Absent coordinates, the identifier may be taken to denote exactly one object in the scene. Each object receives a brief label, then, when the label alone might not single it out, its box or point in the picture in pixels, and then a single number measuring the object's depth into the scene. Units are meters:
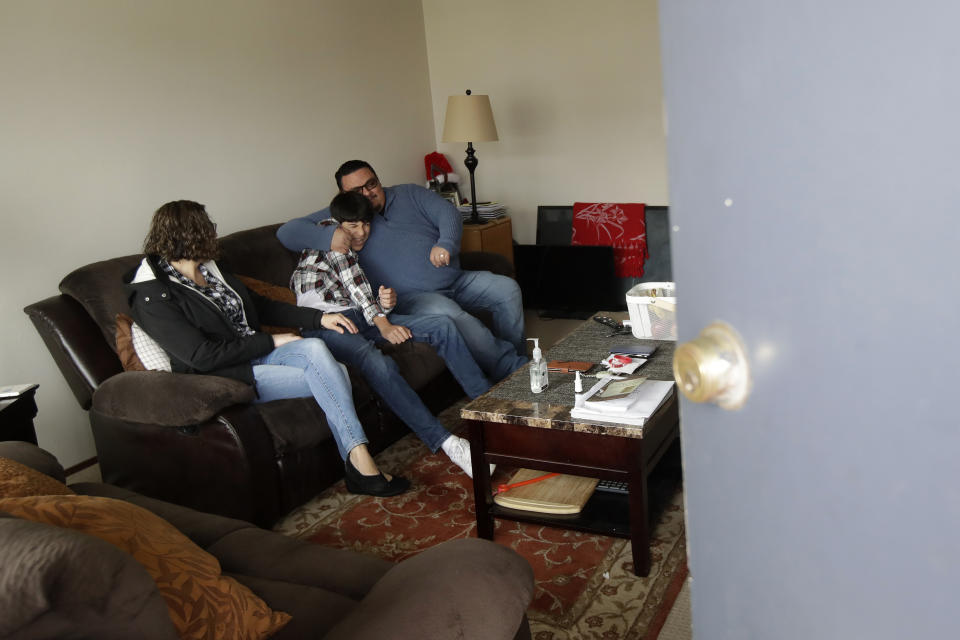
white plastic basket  2.57
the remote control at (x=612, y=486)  2.32
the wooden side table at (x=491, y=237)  4.66
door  0.41
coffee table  2.02
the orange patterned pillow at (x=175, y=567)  1.15
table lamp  4.55
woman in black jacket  2.48
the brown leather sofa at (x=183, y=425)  2.39
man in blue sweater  3.31
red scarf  4.77
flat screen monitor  4.78
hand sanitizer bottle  2.30
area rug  1.89
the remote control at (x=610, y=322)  2.87
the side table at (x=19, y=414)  2.39
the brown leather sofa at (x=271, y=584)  0.80
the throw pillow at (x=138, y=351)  2.60
